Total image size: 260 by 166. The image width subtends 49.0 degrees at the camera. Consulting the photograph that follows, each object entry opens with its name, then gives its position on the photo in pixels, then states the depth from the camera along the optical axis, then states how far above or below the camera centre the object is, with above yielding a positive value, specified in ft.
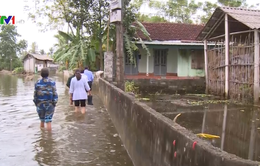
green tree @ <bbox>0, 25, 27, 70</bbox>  176.14 +16.36
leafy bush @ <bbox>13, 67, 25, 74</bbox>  173.37 +1.79
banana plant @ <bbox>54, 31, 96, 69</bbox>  60.72 +4.86
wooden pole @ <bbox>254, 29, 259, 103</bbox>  36.35 +0.44
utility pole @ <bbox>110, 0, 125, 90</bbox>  30.47 +4.04
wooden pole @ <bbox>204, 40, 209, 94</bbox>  50.39 -0.13
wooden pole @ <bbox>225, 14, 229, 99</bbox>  42.04 +2.38
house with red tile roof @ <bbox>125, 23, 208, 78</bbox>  66.54 +3.41
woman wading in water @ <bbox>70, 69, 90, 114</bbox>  29.12 -1.58
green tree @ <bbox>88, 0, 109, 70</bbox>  64.90 +12.33
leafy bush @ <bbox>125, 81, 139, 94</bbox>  48.88 -2.60
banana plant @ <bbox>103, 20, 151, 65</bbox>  59.16 +7.61
